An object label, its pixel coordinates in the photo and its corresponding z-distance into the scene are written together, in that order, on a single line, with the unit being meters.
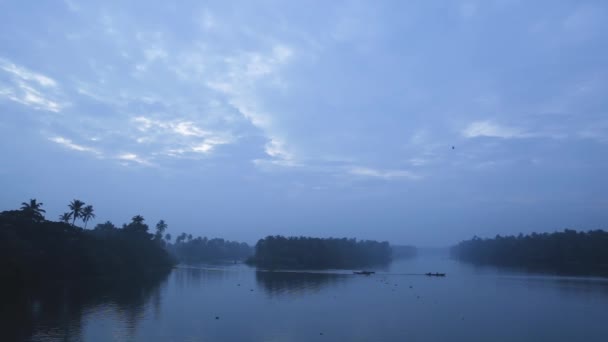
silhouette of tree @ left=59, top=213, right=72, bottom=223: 69.44
